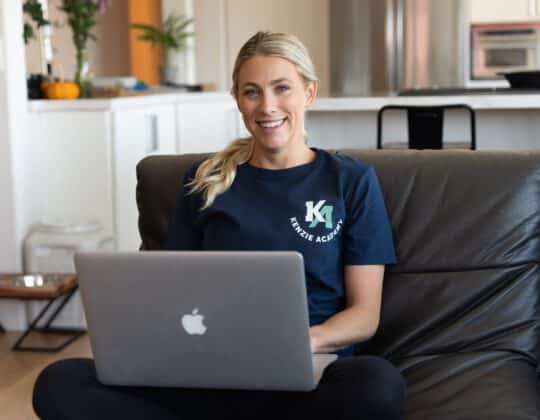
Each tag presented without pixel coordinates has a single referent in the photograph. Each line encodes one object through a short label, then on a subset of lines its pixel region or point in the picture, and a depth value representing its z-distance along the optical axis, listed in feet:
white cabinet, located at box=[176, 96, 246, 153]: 19.94
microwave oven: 24.36
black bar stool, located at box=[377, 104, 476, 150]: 15.02
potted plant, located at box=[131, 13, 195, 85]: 23.49
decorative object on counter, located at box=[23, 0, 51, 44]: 15.87
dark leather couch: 7.68
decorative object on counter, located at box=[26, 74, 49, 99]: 15.67
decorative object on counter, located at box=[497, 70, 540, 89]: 16.97
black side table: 13.88
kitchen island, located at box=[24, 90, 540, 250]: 15.23
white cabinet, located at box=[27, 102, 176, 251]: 15.20
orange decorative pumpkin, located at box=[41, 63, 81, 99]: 15.43
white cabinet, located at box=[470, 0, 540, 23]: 24.08
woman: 6.76
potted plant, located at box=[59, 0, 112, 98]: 16.43
